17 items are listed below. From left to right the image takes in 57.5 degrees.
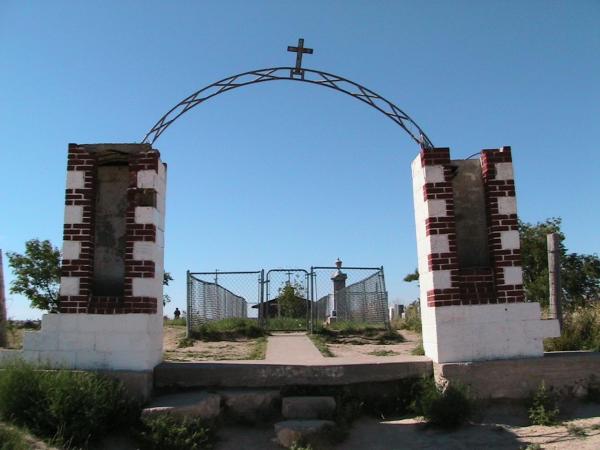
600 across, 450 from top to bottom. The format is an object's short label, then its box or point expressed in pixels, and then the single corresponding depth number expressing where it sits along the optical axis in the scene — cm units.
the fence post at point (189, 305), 1270
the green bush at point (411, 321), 1565
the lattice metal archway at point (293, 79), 775
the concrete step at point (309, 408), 616
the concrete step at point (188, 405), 575
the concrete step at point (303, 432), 558
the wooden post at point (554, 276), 992
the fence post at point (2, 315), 940
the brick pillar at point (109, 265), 652
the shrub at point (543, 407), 618
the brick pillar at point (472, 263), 674
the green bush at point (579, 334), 887
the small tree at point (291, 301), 1769
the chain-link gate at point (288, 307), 1505
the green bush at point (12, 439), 467
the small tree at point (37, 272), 1254
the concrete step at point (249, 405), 628
